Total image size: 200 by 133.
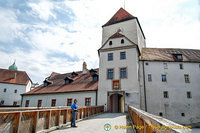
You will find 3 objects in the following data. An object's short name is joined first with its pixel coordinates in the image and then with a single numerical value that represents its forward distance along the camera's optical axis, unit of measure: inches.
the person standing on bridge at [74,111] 331.9
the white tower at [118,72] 805.9
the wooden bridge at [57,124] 120.1
